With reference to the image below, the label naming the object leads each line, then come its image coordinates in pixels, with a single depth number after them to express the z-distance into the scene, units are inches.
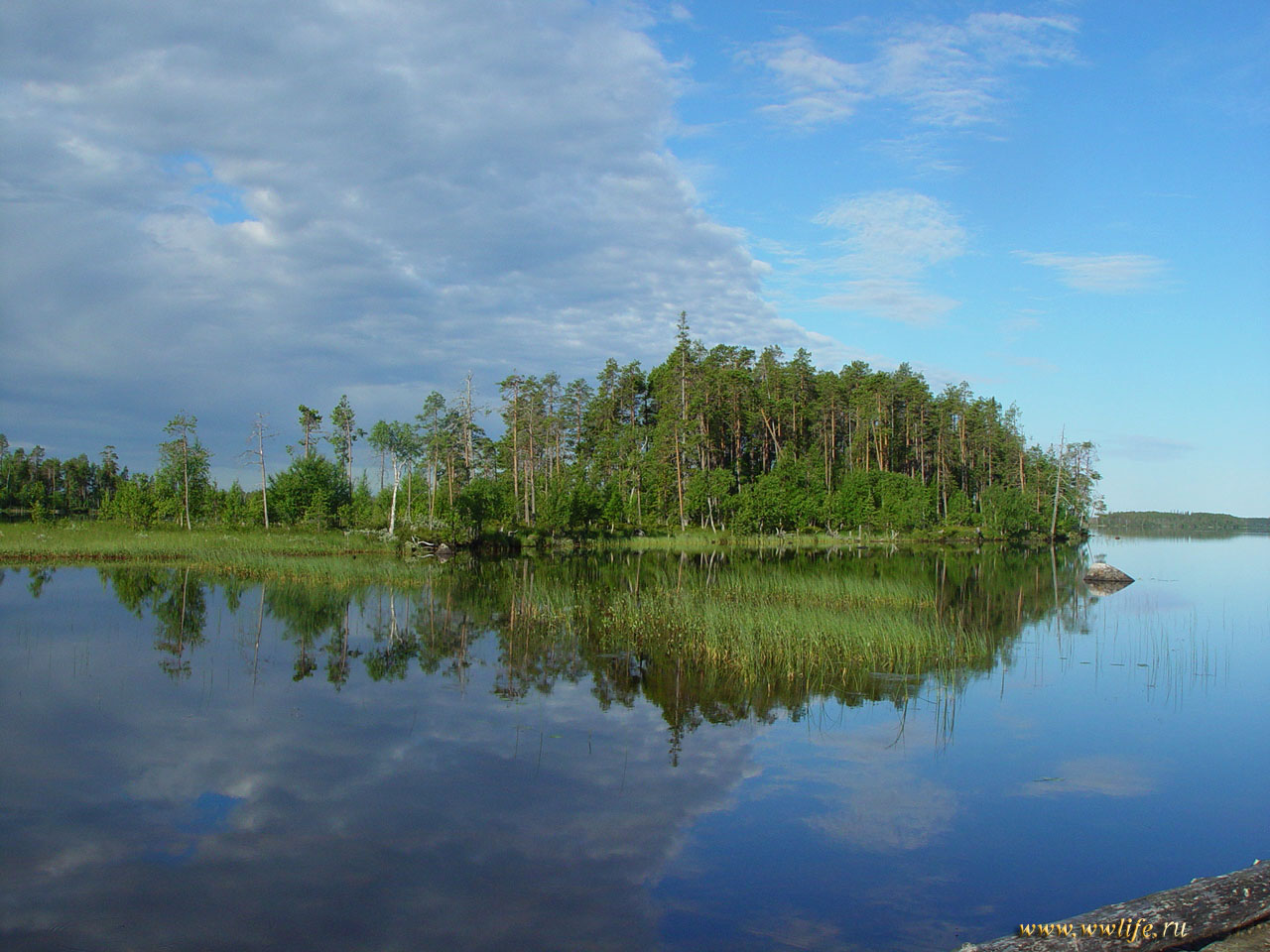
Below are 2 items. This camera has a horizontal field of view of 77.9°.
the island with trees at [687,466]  2258.9
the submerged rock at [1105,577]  1416.1
